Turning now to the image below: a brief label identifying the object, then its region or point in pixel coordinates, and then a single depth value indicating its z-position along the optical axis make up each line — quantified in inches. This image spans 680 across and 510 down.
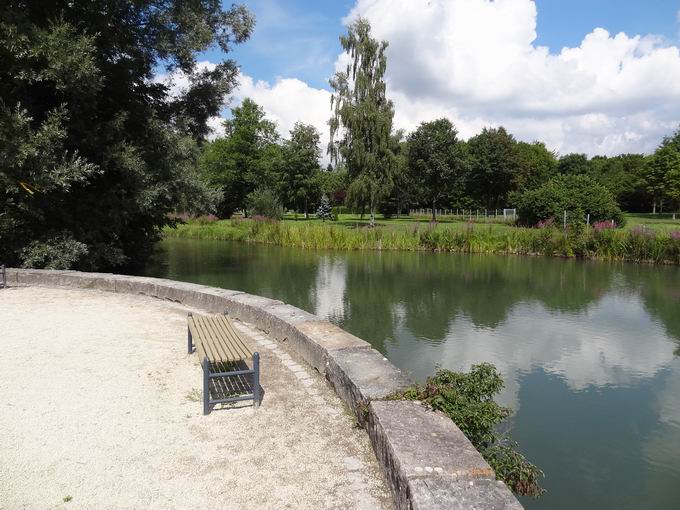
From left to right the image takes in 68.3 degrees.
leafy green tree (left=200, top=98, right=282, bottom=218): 1804.9
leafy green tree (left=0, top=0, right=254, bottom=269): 417.1
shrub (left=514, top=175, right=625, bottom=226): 1056.2
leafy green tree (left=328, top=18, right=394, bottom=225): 1195.3
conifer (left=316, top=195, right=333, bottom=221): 1796.3
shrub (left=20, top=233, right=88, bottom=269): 448.1
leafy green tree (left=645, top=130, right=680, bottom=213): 1628.9
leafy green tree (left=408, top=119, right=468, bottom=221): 1552.7
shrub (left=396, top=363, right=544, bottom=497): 148.4
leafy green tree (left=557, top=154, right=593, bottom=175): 2000.5
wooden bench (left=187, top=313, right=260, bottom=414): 158.6
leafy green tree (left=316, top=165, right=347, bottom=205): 1811.3
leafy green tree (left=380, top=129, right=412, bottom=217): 1694.0
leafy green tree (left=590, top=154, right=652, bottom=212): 1998.0
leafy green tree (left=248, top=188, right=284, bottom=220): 1505.9
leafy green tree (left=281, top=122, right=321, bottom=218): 1738.4
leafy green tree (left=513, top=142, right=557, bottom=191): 1977.7
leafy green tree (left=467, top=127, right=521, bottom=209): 1825.8
